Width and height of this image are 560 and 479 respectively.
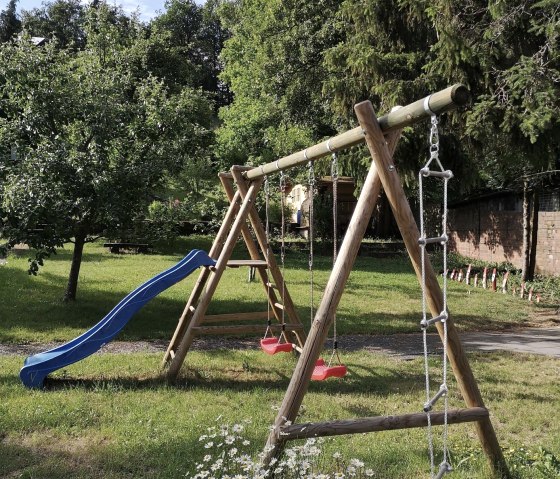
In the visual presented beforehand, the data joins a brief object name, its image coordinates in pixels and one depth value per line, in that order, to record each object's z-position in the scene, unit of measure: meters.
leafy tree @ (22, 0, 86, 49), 51.06
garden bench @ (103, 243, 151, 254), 21.28
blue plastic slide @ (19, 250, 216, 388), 5.64
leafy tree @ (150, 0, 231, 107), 56.62
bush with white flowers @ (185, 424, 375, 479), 3.08
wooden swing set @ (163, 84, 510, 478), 3.54
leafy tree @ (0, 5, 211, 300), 8.42
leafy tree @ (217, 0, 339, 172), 20.16
